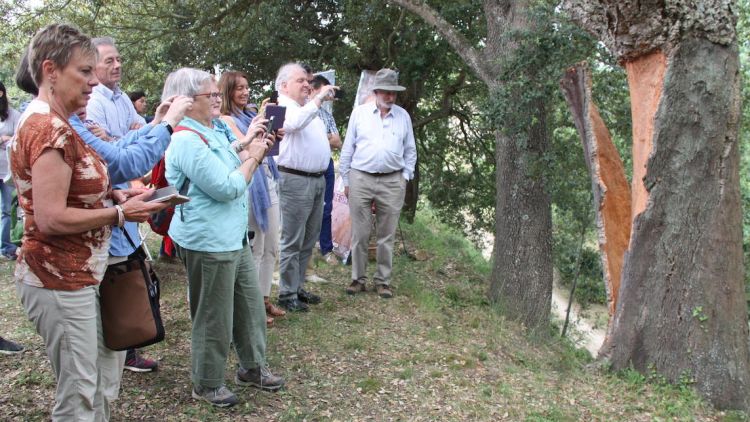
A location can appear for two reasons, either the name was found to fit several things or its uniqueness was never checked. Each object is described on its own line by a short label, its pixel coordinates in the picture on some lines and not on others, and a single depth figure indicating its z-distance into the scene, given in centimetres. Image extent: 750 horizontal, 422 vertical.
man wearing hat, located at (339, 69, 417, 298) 623
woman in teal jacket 343
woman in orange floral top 241
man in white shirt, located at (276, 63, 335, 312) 546
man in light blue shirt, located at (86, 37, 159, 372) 385
